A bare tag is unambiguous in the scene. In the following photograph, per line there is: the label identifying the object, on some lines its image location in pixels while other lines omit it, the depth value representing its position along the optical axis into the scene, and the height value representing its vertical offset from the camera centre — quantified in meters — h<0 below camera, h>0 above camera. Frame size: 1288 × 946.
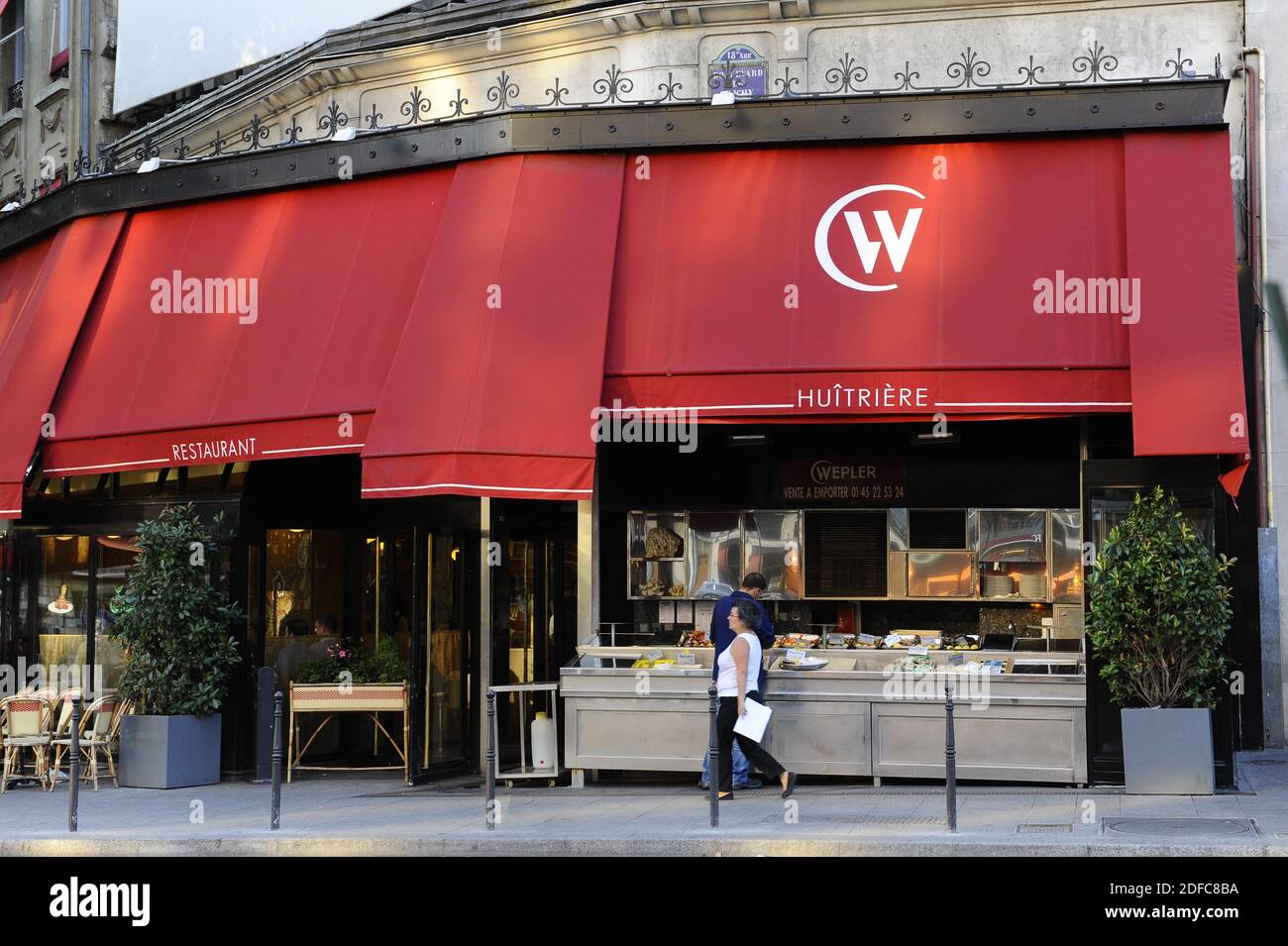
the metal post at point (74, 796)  12.67 -1.58
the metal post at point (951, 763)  11.43 -1.22
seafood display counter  14.14 -1.08
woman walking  13.72 -0.77
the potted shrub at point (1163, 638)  13.38 -0.37
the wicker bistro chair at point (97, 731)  15.94 -1.36
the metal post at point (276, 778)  12.45 -1.41
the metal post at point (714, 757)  11.80 -1.23
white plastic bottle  15.33 -1.41
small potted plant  16.53 -0.90
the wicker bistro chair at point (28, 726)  16.19 -1.29
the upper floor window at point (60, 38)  23.25 +8.54
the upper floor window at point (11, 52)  24.94 +8.91
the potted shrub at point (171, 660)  15.80 -0.59
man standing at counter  14.32 -0.28
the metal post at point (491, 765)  12.23 -1.33
